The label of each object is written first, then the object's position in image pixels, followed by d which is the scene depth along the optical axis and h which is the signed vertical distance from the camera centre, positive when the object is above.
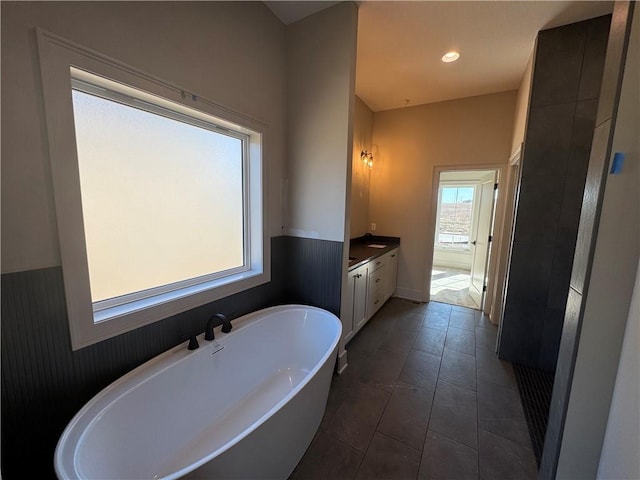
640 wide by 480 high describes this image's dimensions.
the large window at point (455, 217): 6.07 -0.14
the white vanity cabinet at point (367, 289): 2.49 -0.96
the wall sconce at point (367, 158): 3.64 +0.80
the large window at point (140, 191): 1.08 +0.09
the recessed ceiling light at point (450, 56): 2.39 +1.54
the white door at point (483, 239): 3.47 -0.38
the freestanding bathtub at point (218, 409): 0.99 -1.07
